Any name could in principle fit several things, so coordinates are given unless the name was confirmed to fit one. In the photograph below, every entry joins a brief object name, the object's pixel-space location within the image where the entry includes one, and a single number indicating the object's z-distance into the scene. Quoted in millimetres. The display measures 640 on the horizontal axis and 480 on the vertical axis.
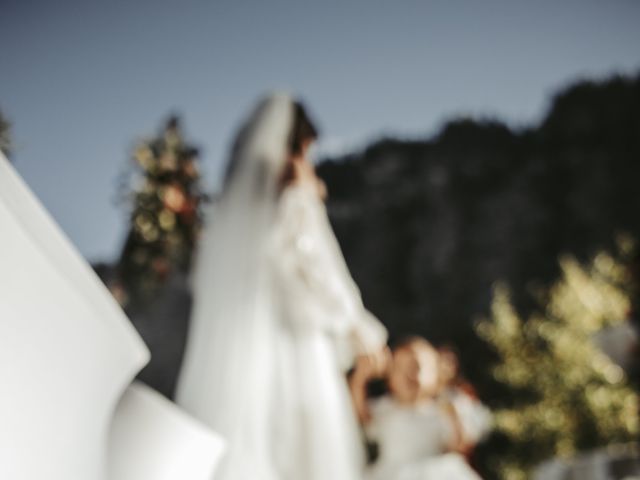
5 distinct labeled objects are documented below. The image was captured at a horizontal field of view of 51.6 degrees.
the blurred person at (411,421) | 2845
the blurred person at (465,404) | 3438
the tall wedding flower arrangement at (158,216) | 3908
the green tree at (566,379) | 5250
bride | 2316
